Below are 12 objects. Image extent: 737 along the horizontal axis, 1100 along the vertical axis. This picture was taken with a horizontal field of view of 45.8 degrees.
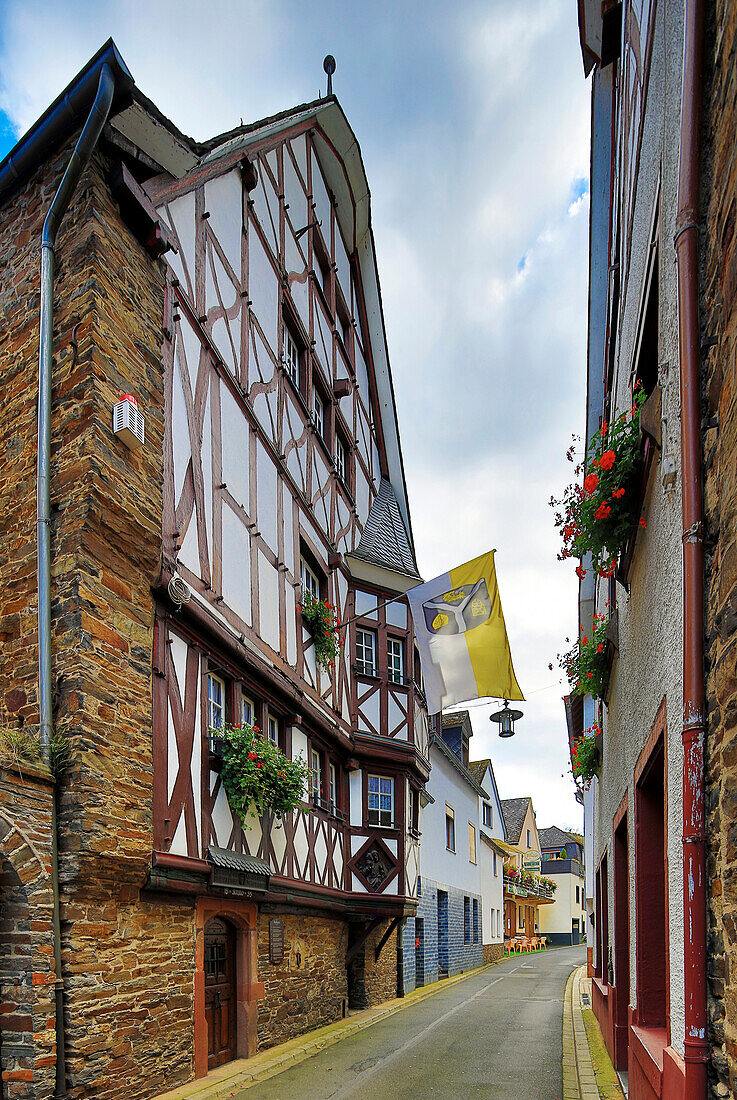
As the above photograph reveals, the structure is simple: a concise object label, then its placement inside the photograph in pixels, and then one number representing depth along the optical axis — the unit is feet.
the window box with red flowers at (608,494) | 16.22
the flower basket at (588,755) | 38.19
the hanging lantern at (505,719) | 36.65
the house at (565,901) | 179.22
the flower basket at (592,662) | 26.53
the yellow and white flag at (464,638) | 36.60
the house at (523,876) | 135.85
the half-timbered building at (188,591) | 22.62
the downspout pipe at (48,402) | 21.38
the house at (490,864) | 101.19
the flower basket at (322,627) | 40.52
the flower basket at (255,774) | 29.48
